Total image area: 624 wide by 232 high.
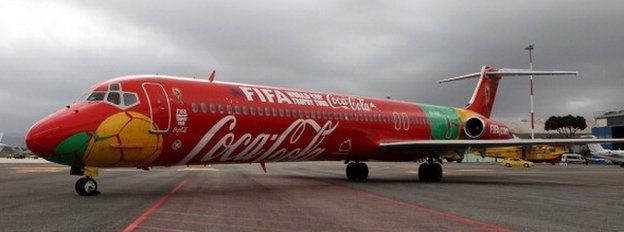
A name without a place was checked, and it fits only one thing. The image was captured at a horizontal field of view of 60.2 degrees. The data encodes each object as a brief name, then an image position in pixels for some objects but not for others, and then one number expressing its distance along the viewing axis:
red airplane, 14.11
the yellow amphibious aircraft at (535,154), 72.94
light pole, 59.64
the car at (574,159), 79.66
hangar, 86.50
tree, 116.94
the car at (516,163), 58.26
